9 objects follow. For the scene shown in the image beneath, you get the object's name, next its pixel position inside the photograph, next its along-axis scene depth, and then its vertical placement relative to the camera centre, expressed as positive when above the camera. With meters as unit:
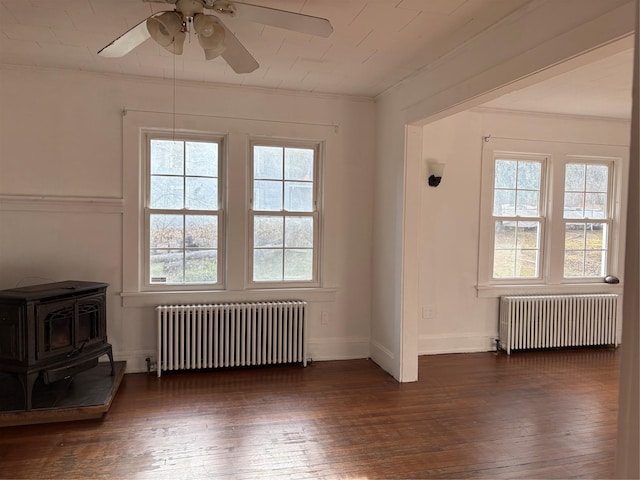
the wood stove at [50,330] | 2.97 -0.84
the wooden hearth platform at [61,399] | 2.91 -1.31
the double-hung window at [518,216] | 4.78 +0.10
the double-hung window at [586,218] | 4.98 +0.10
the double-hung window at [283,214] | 4.18 +0.06
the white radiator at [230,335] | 3.85 -1.06
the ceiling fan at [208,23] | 1.99 +0.93
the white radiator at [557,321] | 4.67 -1.05
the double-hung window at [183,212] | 3.97 +0.06
